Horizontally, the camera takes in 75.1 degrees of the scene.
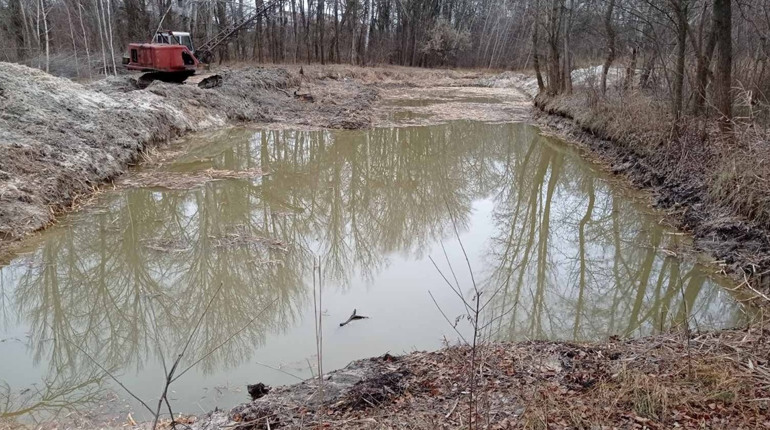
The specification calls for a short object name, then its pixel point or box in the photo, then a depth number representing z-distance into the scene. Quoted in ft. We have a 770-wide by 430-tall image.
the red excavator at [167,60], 55.06
